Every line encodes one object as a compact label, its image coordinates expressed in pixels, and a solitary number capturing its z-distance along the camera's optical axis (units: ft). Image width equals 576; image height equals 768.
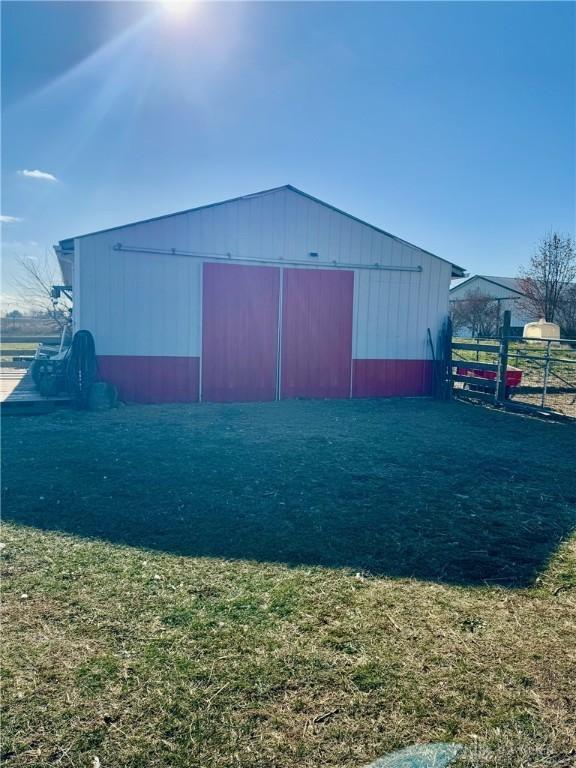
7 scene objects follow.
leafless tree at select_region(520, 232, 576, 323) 75.87
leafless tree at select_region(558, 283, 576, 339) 70.13
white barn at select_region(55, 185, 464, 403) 29.32
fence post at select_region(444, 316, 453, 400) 34.76
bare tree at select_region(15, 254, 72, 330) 70.33
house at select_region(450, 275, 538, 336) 108.92
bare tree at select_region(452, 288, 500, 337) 87.56
